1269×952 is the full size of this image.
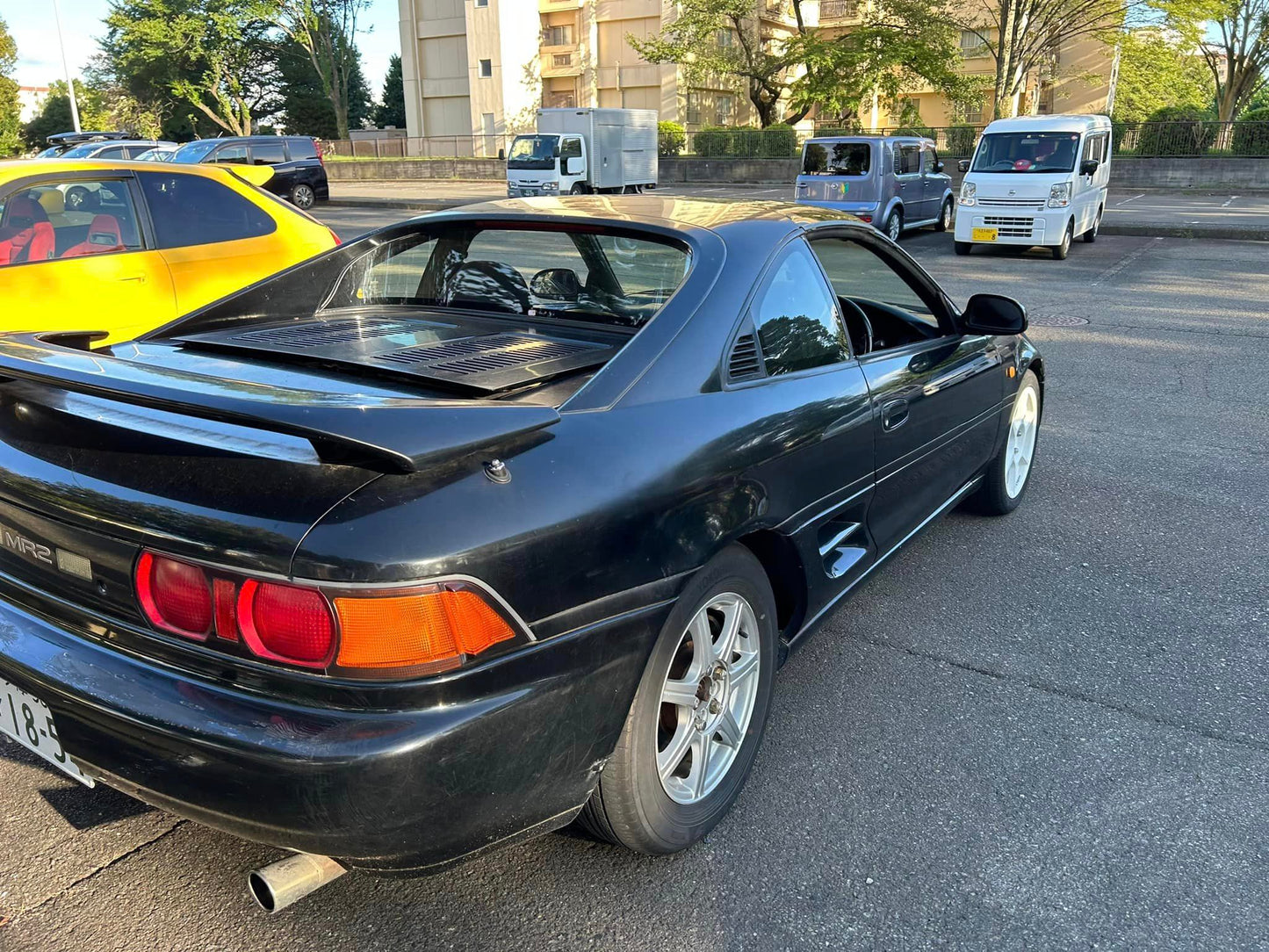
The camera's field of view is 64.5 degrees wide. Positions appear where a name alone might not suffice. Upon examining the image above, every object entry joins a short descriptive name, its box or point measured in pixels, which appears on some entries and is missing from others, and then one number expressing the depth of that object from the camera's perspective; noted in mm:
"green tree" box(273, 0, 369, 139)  55500
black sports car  1841
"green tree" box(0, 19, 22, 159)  45438
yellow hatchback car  5645
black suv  26203
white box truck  28297
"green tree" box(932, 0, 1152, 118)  29484
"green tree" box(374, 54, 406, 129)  69188
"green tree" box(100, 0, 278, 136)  53000
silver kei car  17953
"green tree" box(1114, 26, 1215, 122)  45938
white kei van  15594
